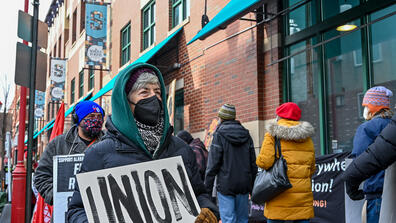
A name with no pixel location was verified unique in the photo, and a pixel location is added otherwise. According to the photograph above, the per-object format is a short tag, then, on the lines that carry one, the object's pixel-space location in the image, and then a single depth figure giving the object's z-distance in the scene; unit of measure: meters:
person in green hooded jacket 2.34
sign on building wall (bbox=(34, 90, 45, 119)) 31.91
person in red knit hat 4.90
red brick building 6.79
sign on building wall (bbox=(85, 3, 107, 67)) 18.11
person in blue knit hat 4.34
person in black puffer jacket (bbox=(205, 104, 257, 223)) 6.43
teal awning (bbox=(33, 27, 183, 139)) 11.54
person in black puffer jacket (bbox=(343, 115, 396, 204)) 2.33
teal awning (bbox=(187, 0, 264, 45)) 6.83
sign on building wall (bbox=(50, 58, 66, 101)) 26.25
